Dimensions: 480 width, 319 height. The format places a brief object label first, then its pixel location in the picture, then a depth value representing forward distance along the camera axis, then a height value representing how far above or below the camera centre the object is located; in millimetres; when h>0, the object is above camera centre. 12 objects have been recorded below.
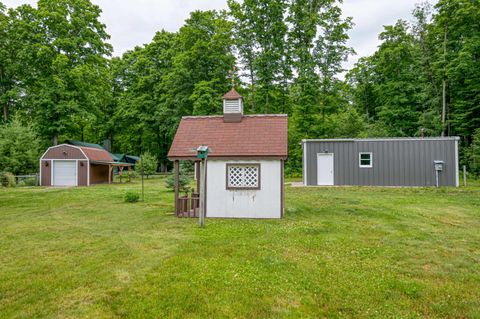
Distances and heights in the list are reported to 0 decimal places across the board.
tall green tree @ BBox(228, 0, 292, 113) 24328 +9533
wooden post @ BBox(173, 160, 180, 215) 9289 -469
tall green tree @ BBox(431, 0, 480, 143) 23016 +8019
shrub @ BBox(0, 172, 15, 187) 19172 -951
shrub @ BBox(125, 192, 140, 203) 12234 -1338
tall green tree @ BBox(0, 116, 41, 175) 20719 +1104
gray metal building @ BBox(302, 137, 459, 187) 16328 +139
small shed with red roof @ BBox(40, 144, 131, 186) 21375 -108
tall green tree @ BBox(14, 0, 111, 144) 24031 +8284
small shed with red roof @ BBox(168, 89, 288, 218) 8906 -264
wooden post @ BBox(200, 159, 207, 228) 7627 -620
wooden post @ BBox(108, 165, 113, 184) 24492 -729
